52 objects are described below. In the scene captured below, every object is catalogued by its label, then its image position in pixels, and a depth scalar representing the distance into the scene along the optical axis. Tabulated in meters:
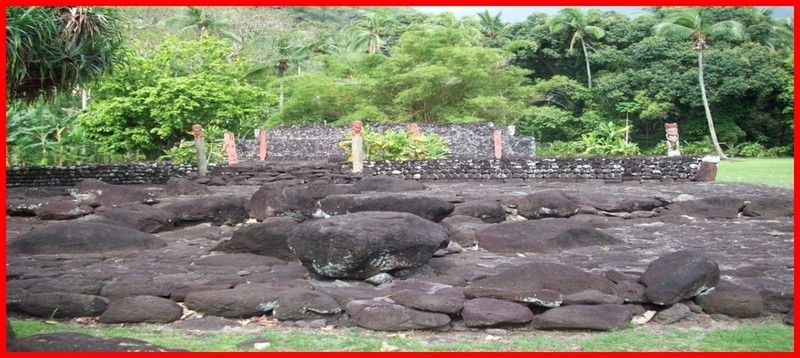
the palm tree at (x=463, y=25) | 34.82
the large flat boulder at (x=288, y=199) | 10.79
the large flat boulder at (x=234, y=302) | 5.82
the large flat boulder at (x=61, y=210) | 11.92
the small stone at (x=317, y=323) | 5.65
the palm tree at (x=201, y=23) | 35.25
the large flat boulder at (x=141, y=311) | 5.74
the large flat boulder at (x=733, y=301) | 5.80
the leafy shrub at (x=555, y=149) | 32.44
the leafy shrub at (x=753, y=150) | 34.06
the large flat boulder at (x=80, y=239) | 8.54
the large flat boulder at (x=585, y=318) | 5.45
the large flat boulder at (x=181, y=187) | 15.14
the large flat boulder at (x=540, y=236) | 8.55
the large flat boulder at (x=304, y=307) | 5.74
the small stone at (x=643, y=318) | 5.72
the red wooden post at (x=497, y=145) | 20.56
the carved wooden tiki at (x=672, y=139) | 19.06
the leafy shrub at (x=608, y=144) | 20.97
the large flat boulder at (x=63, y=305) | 5.88
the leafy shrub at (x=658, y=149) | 34.75
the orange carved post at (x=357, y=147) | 17.95
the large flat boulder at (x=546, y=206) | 11.13
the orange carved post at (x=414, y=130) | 21.24
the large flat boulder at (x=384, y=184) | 13.46
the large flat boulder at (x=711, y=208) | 11.10
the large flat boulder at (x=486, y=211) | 11.09
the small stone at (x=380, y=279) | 6.73
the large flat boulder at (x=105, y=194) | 13.38
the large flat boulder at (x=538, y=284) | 5.80
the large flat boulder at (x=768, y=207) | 11.12
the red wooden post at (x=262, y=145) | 24.80
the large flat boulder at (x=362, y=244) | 6.63
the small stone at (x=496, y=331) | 5.44
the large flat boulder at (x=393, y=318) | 5.46
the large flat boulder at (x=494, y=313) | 5.51
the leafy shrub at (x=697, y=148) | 34.06
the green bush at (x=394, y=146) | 19.91
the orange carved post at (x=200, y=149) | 18.34
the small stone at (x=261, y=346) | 5.00
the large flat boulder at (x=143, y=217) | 10.23
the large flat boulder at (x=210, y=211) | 10.94
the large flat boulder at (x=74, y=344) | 4.49
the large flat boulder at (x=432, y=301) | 5.65
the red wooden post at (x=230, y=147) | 20.97
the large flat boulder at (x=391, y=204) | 8.77
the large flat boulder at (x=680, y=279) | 5.91
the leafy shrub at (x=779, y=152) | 34.12
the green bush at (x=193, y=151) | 20.66
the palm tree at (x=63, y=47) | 10.96
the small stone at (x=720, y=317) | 5.77
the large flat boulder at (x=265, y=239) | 8.14
